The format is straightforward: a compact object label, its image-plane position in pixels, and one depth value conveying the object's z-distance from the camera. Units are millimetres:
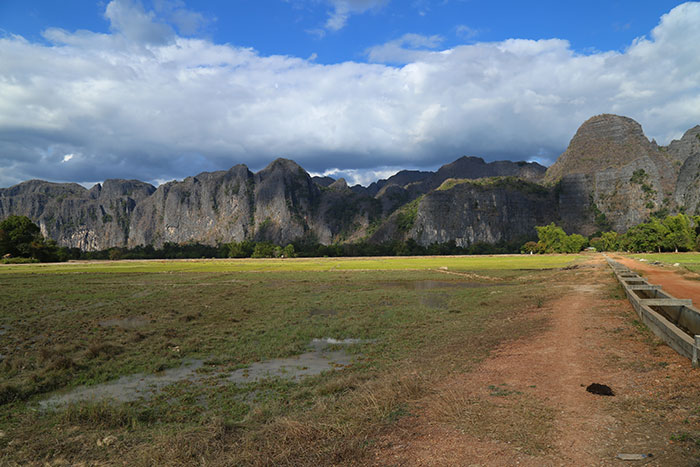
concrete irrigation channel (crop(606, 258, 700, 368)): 7874
